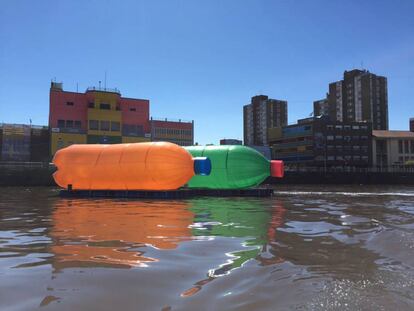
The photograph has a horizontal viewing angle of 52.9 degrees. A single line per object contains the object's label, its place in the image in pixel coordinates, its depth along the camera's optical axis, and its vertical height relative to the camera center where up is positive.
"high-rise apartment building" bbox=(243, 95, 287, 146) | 148.50 +20.13
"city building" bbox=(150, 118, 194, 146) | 82.31 +8.08
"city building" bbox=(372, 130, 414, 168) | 103.88 +6.15
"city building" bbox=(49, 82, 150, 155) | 74.38 +9.97
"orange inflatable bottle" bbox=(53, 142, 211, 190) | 22.48 +0.29
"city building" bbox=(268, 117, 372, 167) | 99.69 +6.91
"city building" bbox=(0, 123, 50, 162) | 71.06 +4.95
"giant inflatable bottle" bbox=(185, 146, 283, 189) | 24.69 +0.28
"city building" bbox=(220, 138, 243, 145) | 100.69 +7.42
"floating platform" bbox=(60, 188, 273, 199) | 23.70 -1.30
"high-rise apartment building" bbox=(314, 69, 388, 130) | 124.75 +22.84
